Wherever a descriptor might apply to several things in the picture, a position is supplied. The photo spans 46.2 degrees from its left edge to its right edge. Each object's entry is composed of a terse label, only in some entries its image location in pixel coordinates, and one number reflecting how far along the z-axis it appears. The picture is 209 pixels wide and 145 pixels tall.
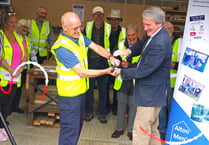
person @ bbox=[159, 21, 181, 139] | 3.54
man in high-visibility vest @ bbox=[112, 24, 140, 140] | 3.58
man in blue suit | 2.44
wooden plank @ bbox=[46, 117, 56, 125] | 3.91
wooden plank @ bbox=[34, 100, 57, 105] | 4.00
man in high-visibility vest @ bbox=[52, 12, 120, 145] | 2.54
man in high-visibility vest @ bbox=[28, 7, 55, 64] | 4.69
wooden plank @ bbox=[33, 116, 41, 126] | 3.94
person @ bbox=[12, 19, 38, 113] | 4.19
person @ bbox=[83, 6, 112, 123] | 4.21
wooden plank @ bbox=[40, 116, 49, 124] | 3.92
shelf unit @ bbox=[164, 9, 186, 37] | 9.02
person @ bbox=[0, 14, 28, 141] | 3.42
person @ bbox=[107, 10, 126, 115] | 4.15
